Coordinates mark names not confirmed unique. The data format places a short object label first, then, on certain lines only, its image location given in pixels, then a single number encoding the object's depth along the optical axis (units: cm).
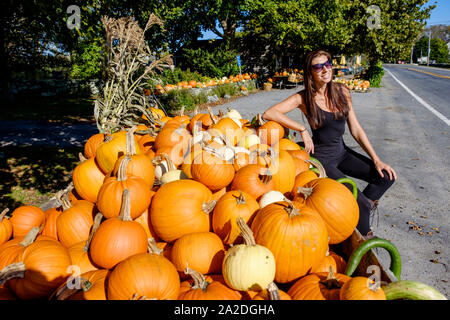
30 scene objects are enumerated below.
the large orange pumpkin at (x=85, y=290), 134
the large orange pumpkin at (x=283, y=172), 214
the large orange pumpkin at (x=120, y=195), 184
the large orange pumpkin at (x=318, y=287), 140
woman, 314
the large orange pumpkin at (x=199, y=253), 162
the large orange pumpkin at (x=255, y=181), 207
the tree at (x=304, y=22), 1781
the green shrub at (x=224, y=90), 1576
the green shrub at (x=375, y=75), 2188
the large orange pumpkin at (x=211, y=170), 203
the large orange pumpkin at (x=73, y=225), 190
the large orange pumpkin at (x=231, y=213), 178
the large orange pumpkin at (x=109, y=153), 231
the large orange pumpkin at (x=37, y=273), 148
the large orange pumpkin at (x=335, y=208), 188
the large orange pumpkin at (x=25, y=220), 200
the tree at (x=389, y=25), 1761
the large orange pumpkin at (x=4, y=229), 190
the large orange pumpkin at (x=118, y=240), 161
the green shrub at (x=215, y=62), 2098
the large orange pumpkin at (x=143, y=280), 133
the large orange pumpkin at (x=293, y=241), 157
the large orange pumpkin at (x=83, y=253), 166
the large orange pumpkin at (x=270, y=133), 284
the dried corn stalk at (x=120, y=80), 326
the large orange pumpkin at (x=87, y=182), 225
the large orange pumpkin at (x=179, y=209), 182
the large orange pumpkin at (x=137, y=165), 208
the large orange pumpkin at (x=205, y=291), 137
